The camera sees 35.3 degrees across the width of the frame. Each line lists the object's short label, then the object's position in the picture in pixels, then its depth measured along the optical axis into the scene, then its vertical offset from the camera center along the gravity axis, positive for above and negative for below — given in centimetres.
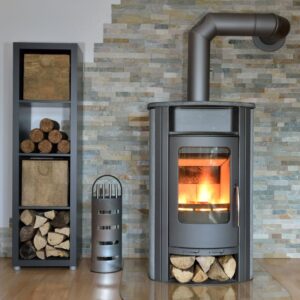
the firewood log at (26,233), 309 -53
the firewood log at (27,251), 309 -65
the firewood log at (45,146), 309 +4
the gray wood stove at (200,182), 275 -18
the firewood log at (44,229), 310 -51
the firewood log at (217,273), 274 -70
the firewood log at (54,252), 311 -66
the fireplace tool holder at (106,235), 303 -53
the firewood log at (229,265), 275 -66
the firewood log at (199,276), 272 -72
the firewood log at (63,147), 311 +3
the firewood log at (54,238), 309 -57
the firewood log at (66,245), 311 -61
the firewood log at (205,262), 275 -64
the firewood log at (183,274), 272 -71
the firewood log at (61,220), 312 -45
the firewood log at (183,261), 274 -64
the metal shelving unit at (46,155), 306 -2
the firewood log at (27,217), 310 -43
